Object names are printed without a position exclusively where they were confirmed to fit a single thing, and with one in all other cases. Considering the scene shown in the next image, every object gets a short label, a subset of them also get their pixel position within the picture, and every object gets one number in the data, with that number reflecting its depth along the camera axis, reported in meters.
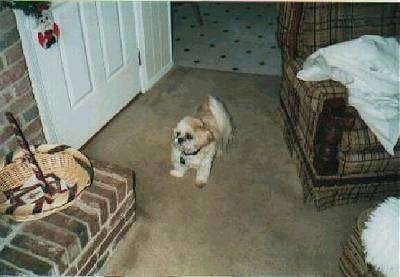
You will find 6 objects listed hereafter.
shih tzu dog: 2.38
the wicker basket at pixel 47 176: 1.88
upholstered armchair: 2.18
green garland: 1.97
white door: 2.36
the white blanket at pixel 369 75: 2.13
